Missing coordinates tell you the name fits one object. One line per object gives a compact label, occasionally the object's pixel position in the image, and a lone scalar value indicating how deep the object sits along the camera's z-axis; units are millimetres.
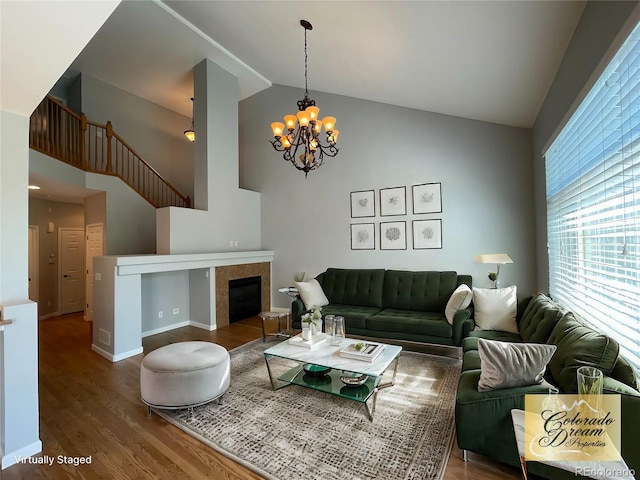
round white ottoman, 2402
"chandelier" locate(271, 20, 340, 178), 3227
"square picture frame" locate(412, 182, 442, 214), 4514
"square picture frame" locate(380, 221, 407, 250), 4805
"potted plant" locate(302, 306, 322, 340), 3045
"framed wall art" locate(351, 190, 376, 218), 5043
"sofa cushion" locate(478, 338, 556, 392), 1805
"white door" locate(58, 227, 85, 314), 6234
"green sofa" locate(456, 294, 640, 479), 1441
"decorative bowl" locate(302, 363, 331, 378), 2801
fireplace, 5336
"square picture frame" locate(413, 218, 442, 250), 4539
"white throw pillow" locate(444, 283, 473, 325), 3525
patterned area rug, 1886
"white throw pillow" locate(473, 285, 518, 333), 3311
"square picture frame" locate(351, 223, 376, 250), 5059
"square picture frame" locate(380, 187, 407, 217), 4773
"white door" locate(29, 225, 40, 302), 5750
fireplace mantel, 3699
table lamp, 3686
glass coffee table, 2432
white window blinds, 1551
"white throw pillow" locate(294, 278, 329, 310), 4449
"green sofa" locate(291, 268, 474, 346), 3608
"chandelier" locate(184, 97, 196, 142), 5770
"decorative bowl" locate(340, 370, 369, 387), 2557
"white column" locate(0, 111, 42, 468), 1956
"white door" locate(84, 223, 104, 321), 5233
